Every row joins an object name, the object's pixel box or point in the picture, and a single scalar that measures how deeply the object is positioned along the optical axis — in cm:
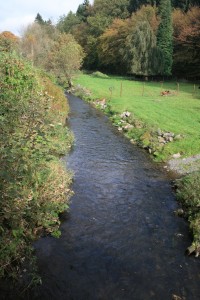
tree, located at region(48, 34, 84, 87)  5048
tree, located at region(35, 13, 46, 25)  16090
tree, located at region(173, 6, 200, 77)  6297
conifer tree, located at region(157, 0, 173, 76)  6525
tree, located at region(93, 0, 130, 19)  9532
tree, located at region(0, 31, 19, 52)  2812
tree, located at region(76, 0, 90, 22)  11696
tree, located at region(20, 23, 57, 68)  6058
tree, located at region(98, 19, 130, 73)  7844
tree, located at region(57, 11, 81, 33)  11831
